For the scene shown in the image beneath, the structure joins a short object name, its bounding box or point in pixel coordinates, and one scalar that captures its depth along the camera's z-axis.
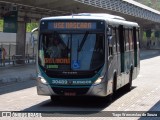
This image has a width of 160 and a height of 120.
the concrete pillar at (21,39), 38.81
